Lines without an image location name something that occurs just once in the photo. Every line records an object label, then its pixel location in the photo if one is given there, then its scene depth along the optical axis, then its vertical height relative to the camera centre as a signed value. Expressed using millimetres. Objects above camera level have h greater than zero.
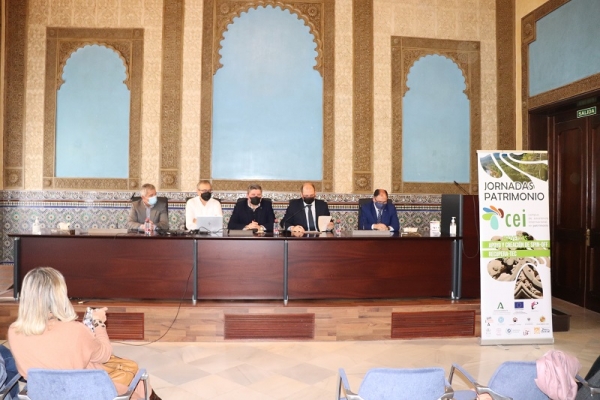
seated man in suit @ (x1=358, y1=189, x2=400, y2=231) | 5988 -105
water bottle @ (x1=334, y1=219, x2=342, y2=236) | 4929 -258
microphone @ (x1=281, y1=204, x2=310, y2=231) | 5658 -143
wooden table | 4566 -554
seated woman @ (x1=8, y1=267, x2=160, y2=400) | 2131 -563
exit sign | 6007 +1239
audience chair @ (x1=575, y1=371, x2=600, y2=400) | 2041 -774
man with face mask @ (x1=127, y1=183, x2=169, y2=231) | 5590 -77
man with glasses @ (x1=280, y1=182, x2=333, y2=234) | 5859 -71
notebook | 4801 -173
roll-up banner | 4531 -387
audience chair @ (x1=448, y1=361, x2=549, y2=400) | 2107 -774
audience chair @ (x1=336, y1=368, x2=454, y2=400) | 1965 -730
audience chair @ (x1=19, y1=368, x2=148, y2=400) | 1938 -730
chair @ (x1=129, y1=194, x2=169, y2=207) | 5730 +89
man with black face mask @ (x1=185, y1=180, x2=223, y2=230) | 5613 +20
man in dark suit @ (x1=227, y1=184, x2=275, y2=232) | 5816 -86
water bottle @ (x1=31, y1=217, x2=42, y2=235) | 4797 -234
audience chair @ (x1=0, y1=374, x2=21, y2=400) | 2145 -824
